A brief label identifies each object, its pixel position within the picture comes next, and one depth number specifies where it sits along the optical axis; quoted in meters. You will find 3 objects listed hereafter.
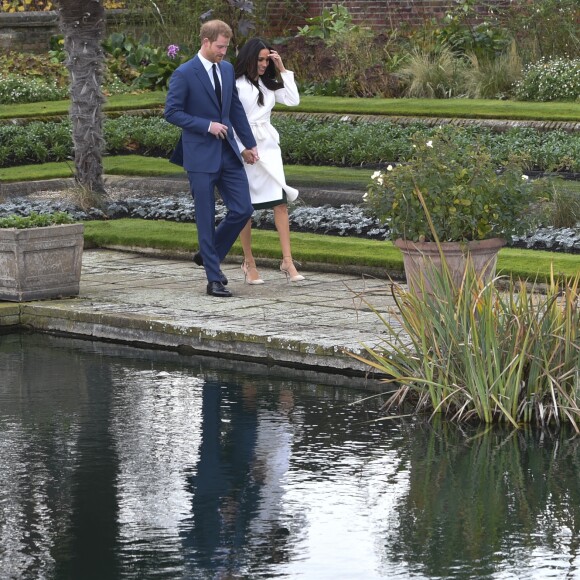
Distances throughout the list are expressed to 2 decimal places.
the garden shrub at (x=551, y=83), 18.89
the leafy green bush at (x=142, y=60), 23.75
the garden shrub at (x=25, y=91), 22.02
